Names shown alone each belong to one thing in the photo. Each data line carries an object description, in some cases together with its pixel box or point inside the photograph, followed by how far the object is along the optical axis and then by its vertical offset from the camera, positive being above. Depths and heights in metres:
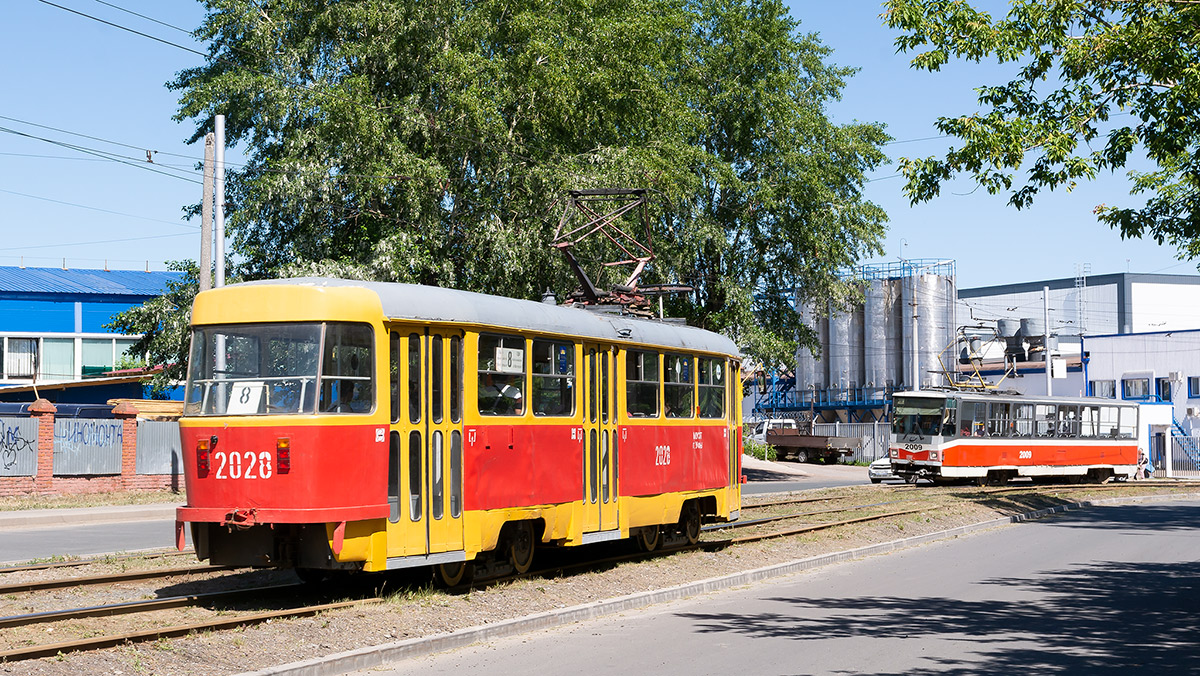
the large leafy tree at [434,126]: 30.88 +7.32
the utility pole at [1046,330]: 53.53 +3.11
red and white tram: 38.94 -1.12
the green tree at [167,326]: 31.97 +2.16
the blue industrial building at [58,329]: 60.75 +3.97
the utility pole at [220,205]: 25.08 +4.03
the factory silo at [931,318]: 77.69 +5.28
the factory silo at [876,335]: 79.25 +4.33
